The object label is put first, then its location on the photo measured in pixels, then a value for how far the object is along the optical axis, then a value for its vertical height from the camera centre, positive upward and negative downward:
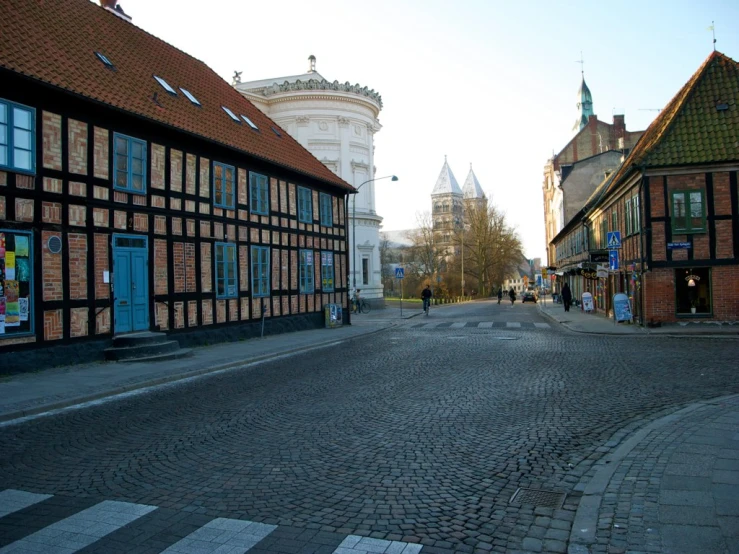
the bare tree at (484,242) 77.06 +5.27
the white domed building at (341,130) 45.44 +11.64
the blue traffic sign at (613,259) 24.20 +0.88
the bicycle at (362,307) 42.49 -1.43
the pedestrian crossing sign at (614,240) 23.41 +1.58
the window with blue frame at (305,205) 25.77 +3.48
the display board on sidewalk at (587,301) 35.53 -1.08
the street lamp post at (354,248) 44.56 +2.85
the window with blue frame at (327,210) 27.93 +3.52
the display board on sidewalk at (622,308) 25.34 -1.08
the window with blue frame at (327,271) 27.80 +0.75
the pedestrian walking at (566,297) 38.88 -0.89
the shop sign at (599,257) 29.38 +1.19
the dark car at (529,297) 69.09 -1.52
